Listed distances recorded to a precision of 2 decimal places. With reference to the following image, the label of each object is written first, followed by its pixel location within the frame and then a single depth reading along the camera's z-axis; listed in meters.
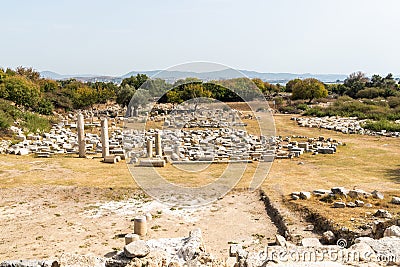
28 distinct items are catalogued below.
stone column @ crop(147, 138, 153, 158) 22.40
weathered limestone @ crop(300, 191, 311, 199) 13.45
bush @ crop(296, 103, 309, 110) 49.98
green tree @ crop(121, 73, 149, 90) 62.72
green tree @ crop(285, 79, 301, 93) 73.81
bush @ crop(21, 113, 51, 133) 30.89
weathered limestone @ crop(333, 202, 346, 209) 12.25
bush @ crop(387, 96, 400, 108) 45.88
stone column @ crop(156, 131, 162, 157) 22.17
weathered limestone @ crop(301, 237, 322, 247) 9.09
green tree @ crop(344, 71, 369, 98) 63.78
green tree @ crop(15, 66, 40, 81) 55.32
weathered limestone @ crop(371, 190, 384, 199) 13.03
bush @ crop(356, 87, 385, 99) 57.66
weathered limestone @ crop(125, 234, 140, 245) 9.94
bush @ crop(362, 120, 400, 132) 31.42
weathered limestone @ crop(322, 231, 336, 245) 10.02
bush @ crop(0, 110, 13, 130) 27.25
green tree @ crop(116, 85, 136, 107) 48.93
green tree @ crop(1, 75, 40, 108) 37.34
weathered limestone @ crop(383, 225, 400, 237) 8.28
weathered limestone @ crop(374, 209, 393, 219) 10.97
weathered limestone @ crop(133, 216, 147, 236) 10.82
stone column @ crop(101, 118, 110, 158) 21.94
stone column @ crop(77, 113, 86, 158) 22.22
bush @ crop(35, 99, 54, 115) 41.12
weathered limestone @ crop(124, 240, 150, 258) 6.82
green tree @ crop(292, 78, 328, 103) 53.66
